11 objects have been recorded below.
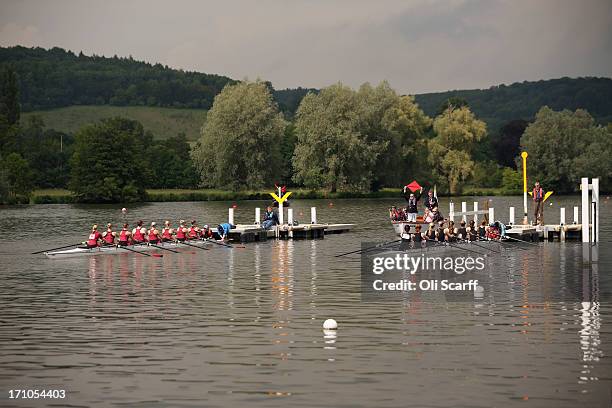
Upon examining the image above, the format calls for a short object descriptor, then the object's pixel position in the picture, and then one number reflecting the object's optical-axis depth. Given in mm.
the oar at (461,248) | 39575
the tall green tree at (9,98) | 146375
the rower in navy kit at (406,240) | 37825
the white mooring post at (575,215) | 50578
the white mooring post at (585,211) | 42812
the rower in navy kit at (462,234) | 42375
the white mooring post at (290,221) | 53950
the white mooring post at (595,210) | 43344
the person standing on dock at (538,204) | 48669
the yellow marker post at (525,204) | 49744
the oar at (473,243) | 42438
